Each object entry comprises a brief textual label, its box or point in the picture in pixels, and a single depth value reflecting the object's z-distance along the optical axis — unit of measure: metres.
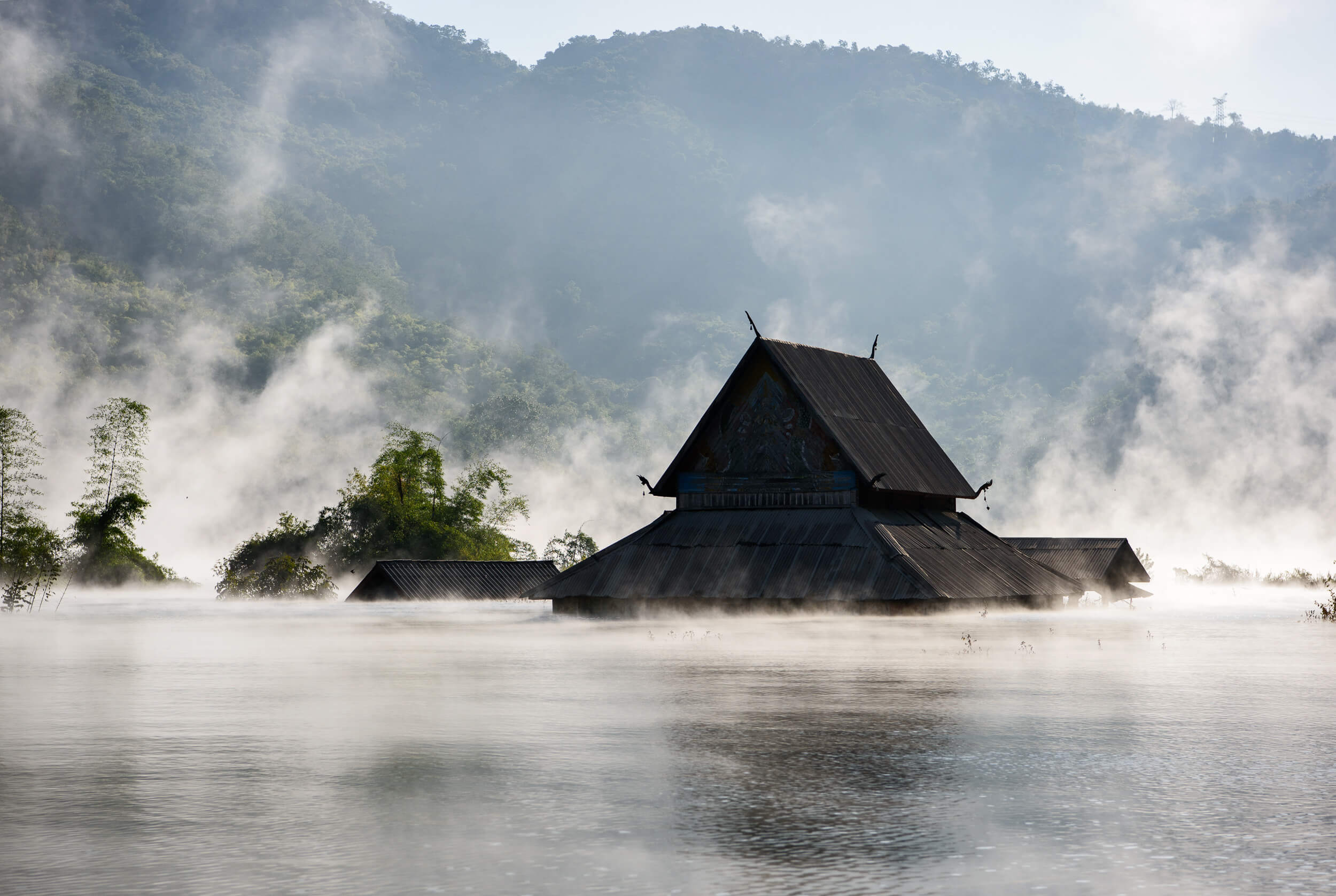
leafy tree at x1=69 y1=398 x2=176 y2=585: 76.31
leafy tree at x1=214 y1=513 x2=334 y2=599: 70.88
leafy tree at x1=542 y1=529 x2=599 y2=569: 86.50
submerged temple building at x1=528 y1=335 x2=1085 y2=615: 44.09
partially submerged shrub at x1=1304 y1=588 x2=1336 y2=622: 44.25
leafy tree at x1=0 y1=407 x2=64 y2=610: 69.38
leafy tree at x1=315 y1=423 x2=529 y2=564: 82.19
